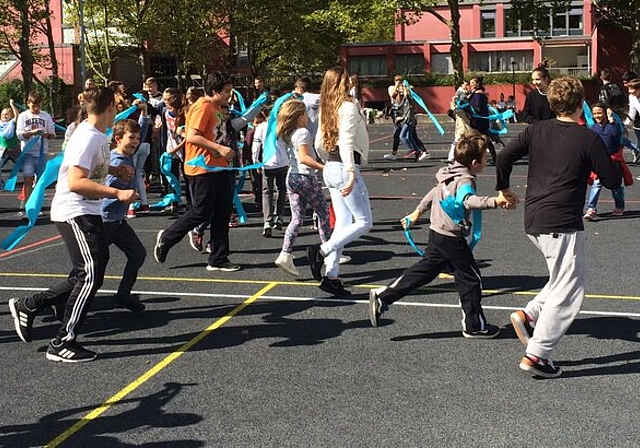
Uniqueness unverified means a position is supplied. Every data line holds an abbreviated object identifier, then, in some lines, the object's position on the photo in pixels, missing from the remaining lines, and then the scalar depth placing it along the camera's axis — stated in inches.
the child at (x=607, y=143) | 469.7
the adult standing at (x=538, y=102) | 474.0
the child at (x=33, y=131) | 522.9
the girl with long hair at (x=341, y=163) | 299.9
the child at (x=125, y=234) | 282.7
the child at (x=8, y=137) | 583.5
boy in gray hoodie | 245.1
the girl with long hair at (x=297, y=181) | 330.0
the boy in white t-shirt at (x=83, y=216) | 233.8
